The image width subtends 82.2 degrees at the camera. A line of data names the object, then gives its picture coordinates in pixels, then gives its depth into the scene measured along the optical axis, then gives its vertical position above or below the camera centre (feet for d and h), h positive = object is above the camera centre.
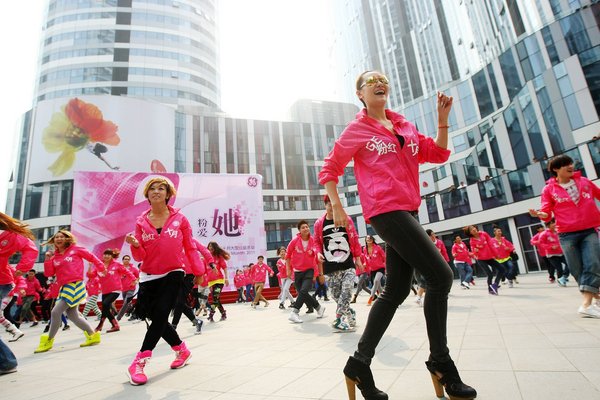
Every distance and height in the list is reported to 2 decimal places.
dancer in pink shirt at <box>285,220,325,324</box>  23.45 +0.75
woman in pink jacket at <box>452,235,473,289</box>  39.93 -0.52
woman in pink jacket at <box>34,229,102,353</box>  19.06 +0.85
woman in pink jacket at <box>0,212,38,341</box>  14.06 +2.32
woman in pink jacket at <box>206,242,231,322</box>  28.41 +0.32
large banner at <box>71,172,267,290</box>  54.60 +12.46
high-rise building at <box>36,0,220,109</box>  170.30 +119.45
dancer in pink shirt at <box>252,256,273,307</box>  45.42 +0.05
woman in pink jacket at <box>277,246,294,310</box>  36.66 -0.67
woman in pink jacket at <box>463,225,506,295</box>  30.04 -0.07
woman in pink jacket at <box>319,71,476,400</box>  6.52 +1.09
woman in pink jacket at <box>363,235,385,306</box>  30.32 +0.12
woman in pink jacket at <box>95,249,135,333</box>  26.17 +0.36
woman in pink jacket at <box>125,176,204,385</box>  11.03 +0.66
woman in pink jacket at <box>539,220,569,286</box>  32.91 -0.37
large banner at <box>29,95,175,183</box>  120.16 +53.21
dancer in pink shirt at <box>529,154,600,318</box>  14.07 +1.00
